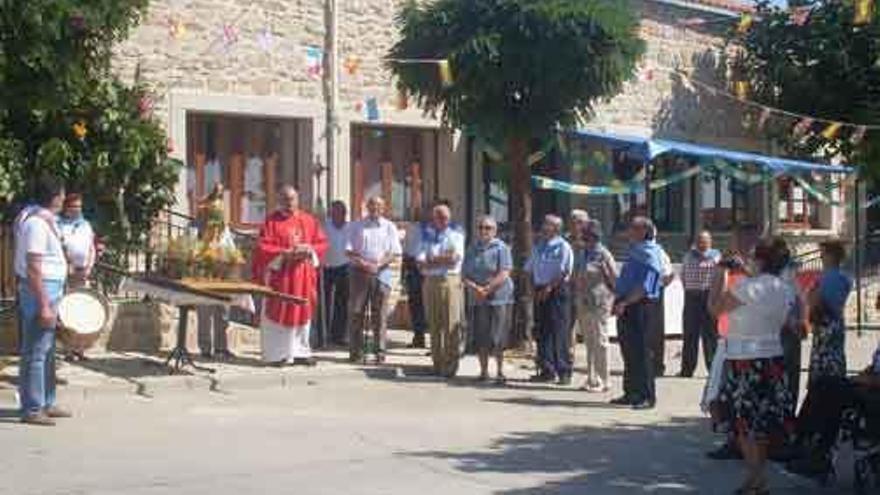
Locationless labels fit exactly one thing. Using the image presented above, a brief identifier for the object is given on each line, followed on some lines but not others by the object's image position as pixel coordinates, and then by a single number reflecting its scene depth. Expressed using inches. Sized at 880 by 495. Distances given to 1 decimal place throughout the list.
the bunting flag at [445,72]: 608.4
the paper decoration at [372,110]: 721.6
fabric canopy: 761.6
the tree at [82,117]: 450.6
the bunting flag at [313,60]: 708.0
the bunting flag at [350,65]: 722.8
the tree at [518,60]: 601.9
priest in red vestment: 554.3
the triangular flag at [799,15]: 921.5
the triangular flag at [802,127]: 842.8
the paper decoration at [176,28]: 660.1
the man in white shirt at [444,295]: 548.7
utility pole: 715.4
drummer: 512.4
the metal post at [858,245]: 839.0
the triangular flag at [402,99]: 657.0
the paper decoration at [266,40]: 692.1
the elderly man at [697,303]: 581.9
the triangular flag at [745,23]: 851.3
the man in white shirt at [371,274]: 577.3
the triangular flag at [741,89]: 924.6
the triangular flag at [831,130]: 771.0
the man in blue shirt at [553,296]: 542.6
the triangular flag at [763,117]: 890.3
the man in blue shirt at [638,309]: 481.7
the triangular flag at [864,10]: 380.2
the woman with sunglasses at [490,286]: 543.5
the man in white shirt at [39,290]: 399.9
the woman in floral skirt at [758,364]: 334.0
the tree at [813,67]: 893.8
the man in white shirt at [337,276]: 627.5
